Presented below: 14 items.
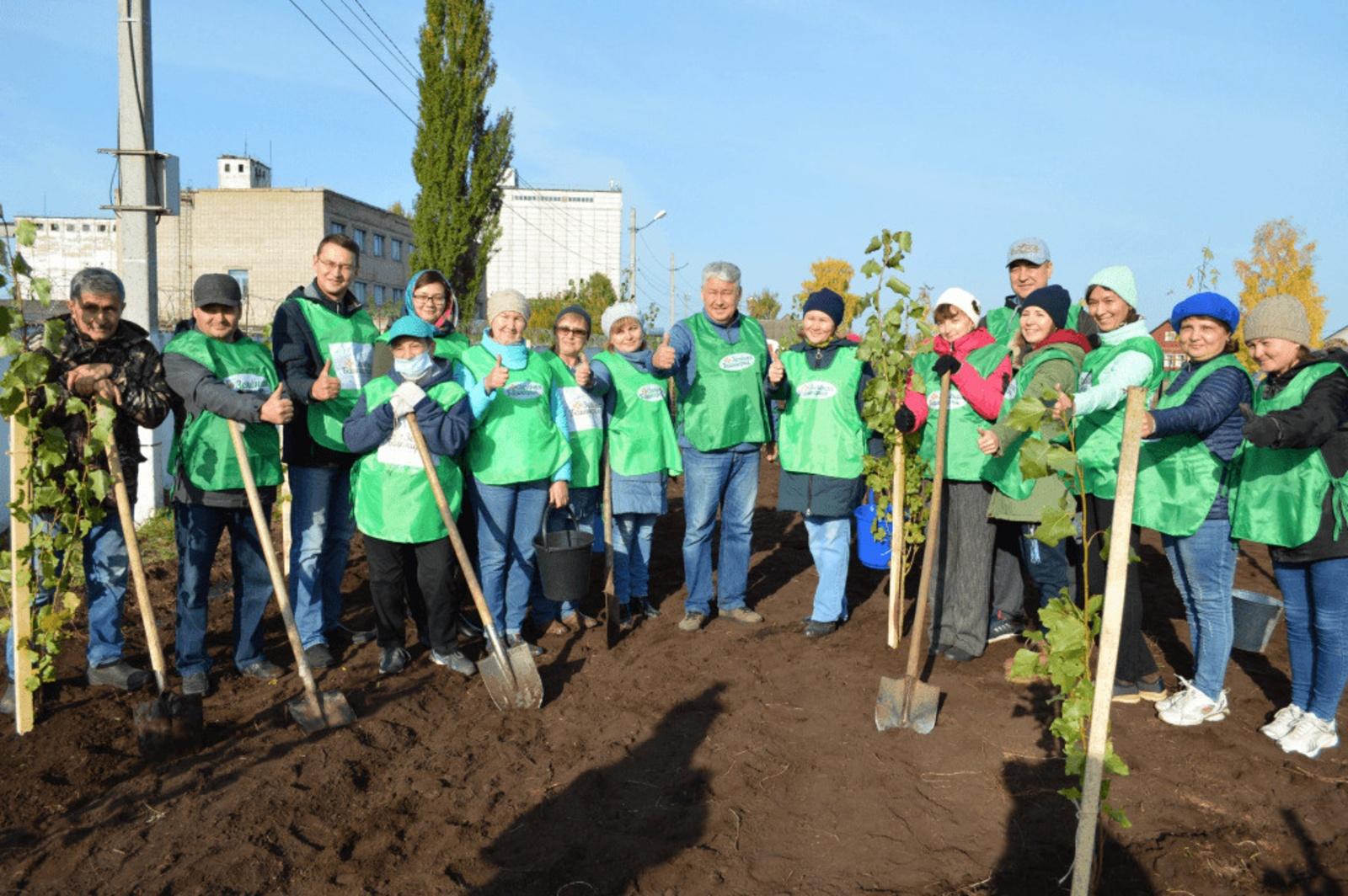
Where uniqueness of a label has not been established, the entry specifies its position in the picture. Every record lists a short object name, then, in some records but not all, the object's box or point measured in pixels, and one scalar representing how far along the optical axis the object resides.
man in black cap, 4.10
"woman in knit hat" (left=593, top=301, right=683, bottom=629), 5.52
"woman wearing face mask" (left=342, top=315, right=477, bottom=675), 4.33
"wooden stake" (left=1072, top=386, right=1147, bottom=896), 2.46
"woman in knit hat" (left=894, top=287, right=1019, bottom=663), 4.53
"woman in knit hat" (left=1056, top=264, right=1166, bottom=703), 3.88
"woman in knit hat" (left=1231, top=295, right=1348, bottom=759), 3.56
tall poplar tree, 21.70
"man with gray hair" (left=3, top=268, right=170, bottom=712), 3.87
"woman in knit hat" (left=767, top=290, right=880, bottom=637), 5.16
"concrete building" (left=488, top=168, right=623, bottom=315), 106.69
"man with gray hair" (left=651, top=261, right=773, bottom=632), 5.30
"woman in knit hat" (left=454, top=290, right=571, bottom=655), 4.78
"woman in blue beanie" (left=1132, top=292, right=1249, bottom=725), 3.73
